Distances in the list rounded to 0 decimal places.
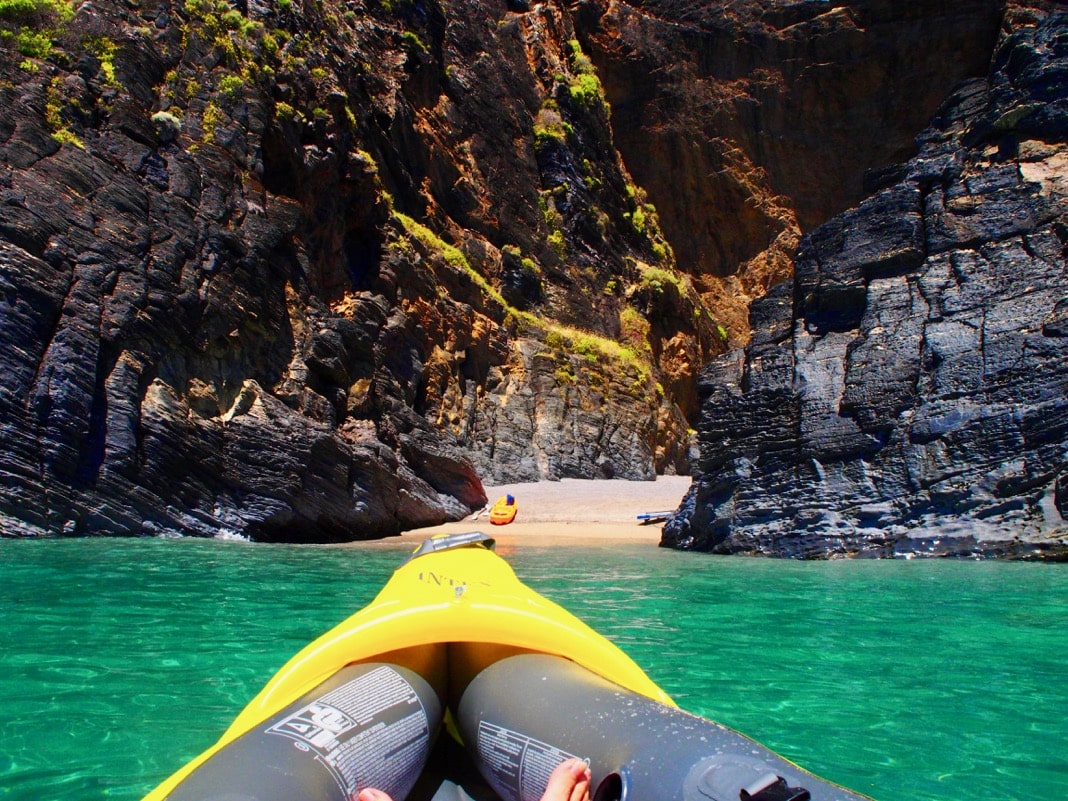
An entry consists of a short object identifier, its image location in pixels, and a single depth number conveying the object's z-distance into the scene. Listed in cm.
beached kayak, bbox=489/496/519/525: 1773
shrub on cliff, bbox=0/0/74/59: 1377
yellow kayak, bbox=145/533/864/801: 165
